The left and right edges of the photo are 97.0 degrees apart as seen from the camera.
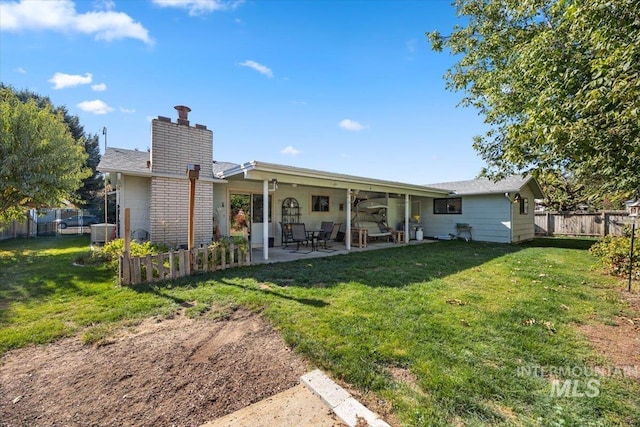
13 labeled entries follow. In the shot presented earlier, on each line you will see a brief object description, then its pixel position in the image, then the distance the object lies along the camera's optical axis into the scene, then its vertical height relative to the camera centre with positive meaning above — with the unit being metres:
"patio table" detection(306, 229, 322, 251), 9.94 -1.03
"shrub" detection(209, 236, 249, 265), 6.50 -0.80
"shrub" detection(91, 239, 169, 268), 6.50 -0.88
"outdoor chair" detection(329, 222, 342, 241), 10.63 -0.62
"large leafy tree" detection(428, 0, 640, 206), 3.01 +1.93
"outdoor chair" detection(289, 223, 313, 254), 9.65 -0.67
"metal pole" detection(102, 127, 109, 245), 8.72 -0.60
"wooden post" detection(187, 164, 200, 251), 5.75 +0.49
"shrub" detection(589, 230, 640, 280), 6.51 -1.06
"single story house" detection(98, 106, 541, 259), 7.95 +0.61
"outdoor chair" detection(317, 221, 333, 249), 10.25 -0.69
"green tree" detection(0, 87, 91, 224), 8.05 +1.70
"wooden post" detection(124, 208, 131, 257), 5.31 -0.36
